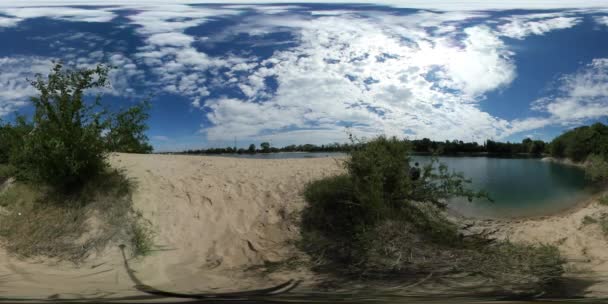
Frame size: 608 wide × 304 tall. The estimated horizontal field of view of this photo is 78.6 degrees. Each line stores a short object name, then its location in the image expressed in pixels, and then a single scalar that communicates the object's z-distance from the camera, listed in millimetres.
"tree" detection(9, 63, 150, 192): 6953
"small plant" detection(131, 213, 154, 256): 5824
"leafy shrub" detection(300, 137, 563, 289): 5035
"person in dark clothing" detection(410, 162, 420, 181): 7133
